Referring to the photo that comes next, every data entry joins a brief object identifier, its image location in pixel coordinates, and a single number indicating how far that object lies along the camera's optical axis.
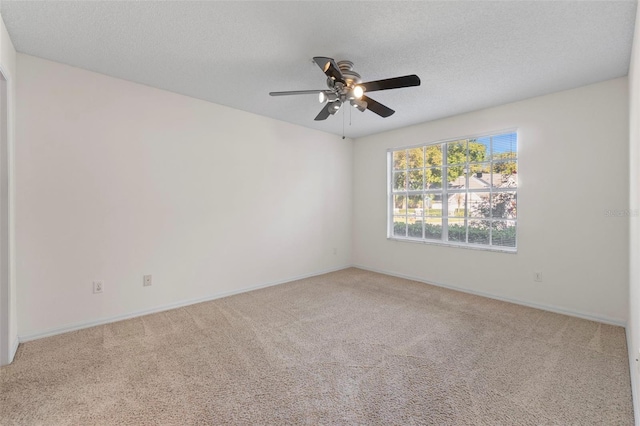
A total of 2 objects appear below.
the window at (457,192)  3.80
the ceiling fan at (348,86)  2.21
